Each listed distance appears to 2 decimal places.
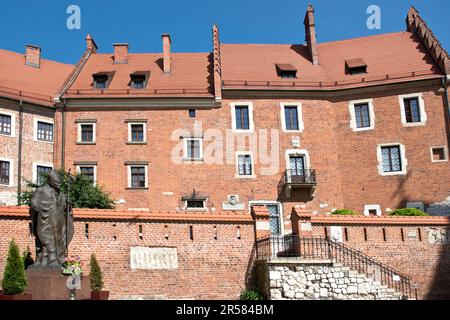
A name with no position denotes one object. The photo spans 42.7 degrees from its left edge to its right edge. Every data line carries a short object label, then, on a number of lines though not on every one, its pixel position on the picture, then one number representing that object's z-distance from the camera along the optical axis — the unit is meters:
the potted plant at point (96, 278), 16.83
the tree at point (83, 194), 25.41
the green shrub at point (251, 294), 18.09
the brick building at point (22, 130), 28.61
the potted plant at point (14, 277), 14.18
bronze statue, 13.33
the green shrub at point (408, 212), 24.31
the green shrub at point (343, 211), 26.61
